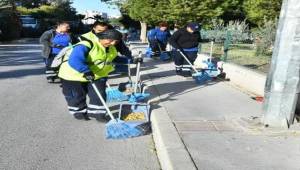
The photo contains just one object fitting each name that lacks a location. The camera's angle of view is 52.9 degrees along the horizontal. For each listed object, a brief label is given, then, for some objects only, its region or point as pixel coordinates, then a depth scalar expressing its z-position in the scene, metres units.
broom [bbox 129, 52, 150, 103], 5.26
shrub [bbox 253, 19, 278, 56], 9.16
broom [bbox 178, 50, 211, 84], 7.69
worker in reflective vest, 4.62
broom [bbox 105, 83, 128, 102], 5.89
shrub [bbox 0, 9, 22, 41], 25.18
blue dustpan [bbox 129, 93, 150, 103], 5.25
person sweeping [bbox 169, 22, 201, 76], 8.17
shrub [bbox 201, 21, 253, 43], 9.20
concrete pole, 4.10
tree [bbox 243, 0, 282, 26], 12.51
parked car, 33.14
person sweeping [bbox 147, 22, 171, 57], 12.36
